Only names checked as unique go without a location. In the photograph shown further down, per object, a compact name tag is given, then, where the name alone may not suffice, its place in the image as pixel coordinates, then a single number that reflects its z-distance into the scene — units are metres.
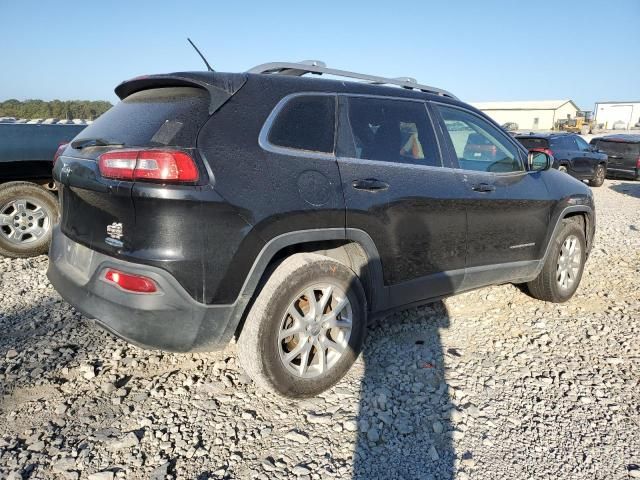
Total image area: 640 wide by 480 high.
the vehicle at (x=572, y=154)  13.26
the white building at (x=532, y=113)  64.62
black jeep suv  2.24
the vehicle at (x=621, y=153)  14.98
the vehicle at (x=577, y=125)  50.28
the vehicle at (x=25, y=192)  5.02
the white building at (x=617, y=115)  62.09
